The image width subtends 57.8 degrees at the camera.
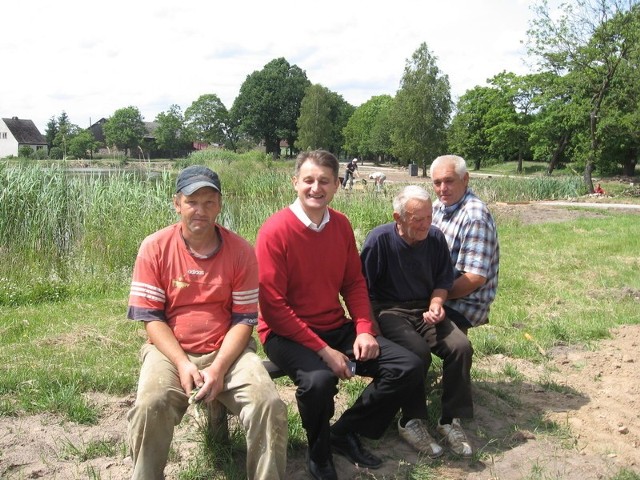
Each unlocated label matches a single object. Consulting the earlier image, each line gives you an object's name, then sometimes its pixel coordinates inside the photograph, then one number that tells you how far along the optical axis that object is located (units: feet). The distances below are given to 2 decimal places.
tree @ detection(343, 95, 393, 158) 209.77
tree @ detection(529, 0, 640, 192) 73.97
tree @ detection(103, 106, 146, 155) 257.96
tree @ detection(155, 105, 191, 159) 263.08
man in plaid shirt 12.29
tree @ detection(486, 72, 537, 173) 152.25
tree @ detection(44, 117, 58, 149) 243.19
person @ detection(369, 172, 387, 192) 48.35
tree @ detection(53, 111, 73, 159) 229.86
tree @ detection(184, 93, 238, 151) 276.62
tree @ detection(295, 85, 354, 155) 209.77
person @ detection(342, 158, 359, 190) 73.70
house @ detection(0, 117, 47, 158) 247.09
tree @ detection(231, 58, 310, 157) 239.50
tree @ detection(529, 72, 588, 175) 82.07
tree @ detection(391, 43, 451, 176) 148.97
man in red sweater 10.16
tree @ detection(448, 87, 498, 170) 166.83
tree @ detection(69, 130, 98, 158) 198.75
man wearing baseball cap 8.56
